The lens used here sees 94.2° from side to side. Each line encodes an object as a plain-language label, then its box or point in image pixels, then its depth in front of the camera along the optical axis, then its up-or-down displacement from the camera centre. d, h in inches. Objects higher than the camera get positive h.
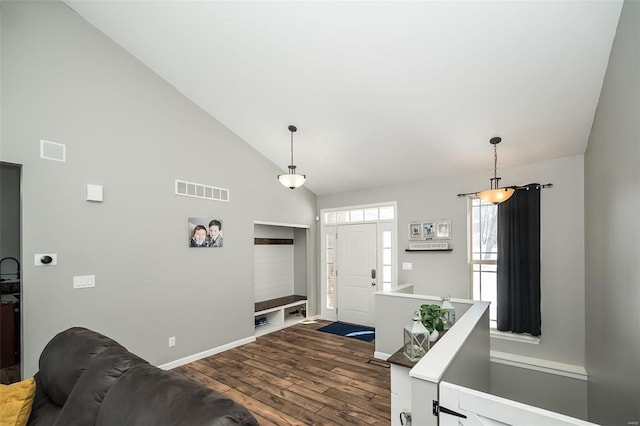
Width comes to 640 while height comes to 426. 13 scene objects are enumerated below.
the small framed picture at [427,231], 192.9 -12.9
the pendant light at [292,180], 146.3 +15.9
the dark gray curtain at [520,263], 156.2 -28.3
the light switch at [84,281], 119.3 -27.5
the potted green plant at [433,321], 94.8 -35.1
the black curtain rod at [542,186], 156.6 +13.1
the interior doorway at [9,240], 112.3 -11.2
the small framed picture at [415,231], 197.5 -13.2
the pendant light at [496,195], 130.5 +7.0
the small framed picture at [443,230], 186.1 -11.9
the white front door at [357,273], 218.8 -46.3
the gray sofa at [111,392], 41.1 -31.3
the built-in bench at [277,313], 207.5 -77.4
